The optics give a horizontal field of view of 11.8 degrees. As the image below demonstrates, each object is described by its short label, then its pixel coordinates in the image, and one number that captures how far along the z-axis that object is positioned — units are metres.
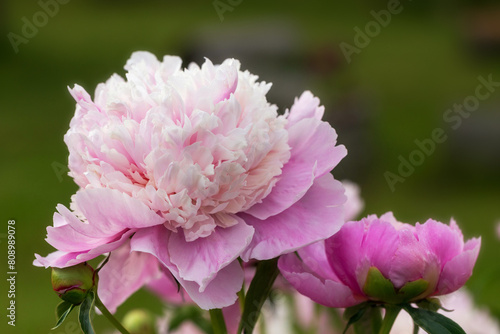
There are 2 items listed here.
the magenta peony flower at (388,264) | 1.11
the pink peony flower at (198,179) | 1.09
